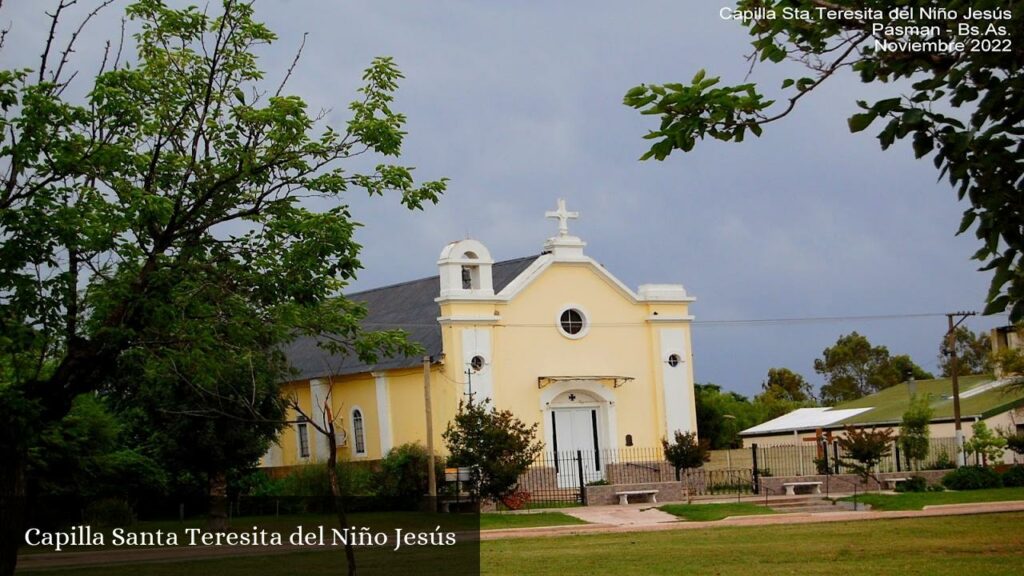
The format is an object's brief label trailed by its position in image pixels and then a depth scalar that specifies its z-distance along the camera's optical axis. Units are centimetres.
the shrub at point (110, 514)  3092
